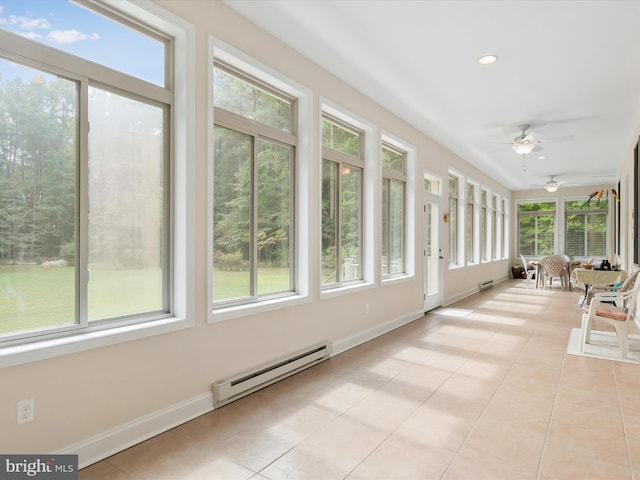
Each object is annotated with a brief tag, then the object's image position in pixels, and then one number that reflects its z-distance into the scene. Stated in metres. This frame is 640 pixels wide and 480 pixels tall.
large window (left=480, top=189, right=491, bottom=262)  11.24
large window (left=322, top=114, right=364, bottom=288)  4.66
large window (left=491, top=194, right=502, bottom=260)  12.15
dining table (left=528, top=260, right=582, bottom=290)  11.00
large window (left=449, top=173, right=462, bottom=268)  8.72
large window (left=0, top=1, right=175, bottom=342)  2.20
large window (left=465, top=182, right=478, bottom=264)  9.95
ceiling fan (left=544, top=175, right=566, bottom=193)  10.87
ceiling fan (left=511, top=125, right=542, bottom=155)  6.11
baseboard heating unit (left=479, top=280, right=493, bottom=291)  10.23
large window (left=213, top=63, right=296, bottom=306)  3.32
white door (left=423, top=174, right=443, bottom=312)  7.41
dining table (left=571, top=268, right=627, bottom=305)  7.34
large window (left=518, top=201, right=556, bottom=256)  13.83
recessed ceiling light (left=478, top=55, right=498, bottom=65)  4.07
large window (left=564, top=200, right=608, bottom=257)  13.12
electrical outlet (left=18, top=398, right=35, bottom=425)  2.06
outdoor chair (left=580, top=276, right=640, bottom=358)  4.36
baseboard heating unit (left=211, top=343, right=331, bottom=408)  3.05
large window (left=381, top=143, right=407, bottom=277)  5.96
